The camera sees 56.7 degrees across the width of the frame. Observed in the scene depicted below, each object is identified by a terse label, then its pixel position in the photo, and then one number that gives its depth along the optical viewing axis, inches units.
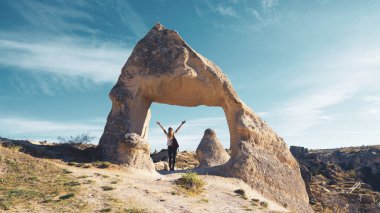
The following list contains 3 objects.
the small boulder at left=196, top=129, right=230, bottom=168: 812.6
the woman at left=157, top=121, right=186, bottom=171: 685.9
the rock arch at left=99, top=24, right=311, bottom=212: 611.8
